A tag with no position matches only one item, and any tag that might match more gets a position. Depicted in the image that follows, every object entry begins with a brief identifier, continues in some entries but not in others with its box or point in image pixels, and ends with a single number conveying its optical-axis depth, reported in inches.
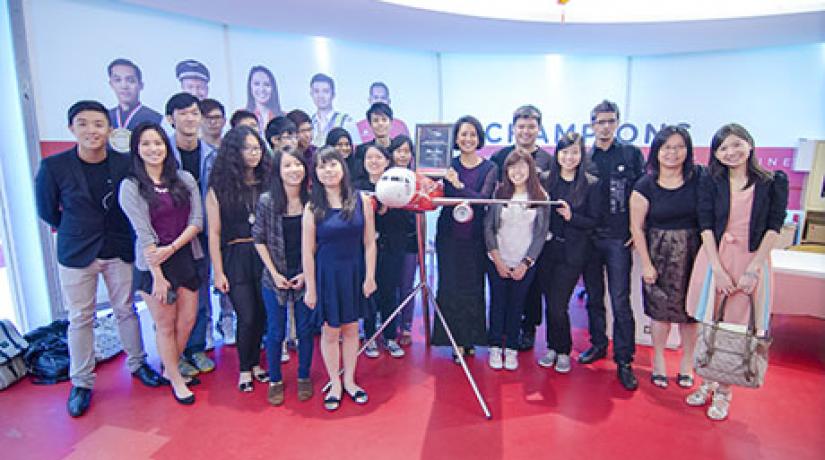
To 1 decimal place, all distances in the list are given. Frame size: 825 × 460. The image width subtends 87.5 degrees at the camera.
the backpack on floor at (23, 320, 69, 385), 115.1
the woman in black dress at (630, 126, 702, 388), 96.8
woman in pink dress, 89.0
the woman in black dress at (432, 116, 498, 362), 112.3
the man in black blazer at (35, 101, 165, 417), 95.5
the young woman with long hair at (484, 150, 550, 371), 106.0
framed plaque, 111.4
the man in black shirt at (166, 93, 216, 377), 110.9
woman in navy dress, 92.7
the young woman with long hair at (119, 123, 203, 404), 93.2
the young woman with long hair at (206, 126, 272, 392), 99.3
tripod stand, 107.1
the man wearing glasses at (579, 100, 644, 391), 107.5
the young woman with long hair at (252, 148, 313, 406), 95.7
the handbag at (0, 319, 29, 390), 112.2
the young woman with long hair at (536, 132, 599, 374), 105.5
